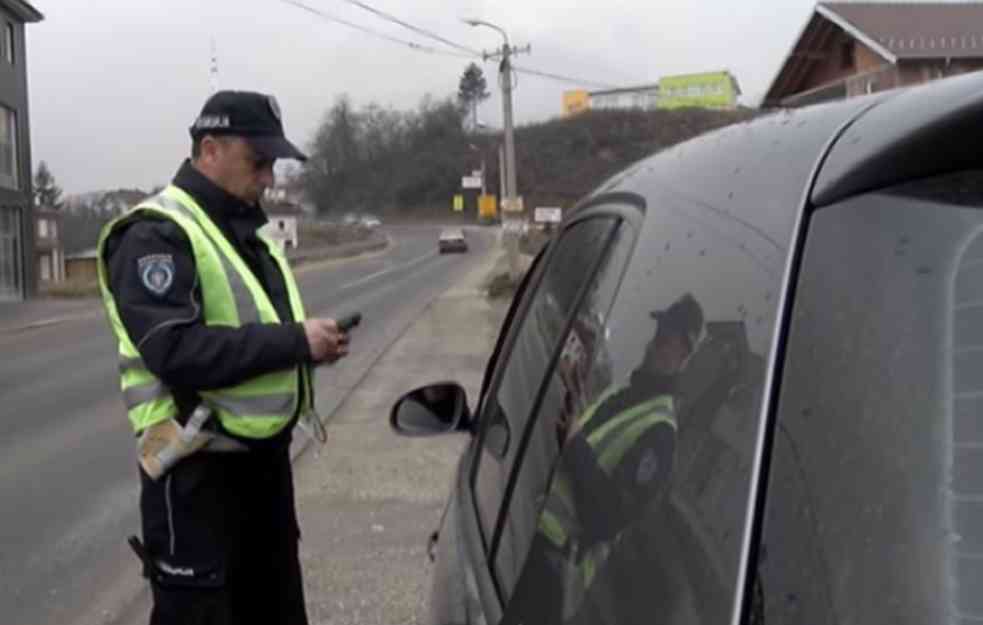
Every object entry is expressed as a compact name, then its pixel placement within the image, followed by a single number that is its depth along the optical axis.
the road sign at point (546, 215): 25.27
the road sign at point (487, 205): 32.97
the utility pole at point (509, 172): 26.45
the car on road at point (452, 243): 70.44
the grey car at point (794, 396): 1.08
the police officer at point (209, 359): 2.83
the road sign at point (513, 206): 26.59
